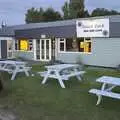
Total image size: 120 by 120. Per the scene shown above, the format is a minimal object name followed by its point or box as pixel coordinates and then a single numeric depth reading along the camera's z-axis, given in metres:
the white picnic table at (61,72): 6.41
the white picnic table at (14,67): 7.87
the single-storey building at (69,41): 12.84
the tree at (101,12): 31.69
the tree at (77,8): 31.16
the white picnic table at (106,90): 4.46
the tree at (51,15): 31.31
